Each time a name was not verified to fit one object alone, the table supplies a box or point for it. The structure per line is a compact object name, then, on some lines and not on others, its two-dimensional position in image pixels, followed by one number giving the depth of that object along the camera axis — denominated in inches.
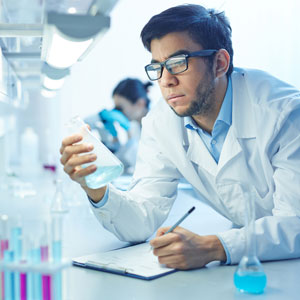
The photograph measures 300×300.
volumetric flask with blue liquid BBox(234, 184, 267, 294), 46.9
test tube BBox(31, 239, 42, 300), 34.8
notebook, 54.0
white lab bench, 47.1
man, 66.3
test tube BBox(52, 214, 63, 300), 34.9
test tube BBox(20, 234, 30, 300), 35.1
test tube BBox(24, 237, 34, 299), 34.9
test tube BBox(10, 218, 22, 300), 35.4
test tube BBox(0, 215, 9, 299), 35.8
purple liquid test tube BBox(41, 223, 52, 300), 34.8
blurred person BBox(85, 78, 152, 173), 168.9
